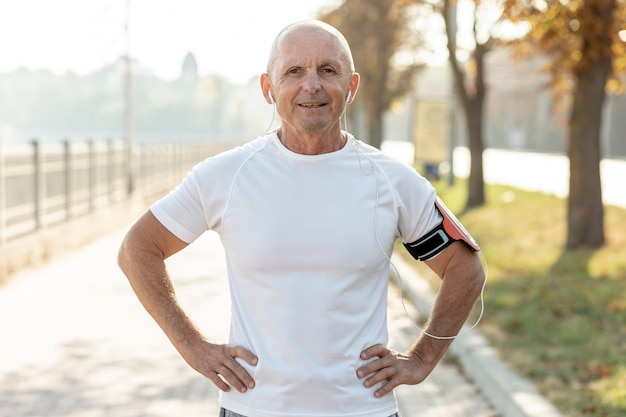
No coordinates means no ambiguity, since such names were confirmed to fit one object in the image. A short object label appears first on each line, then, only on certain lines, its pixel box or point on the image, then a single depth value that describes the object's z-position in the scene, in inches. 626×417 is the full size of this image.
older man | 122.4
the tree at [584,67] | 571.2
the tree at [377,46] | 1692.9
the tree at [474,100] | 976.9
